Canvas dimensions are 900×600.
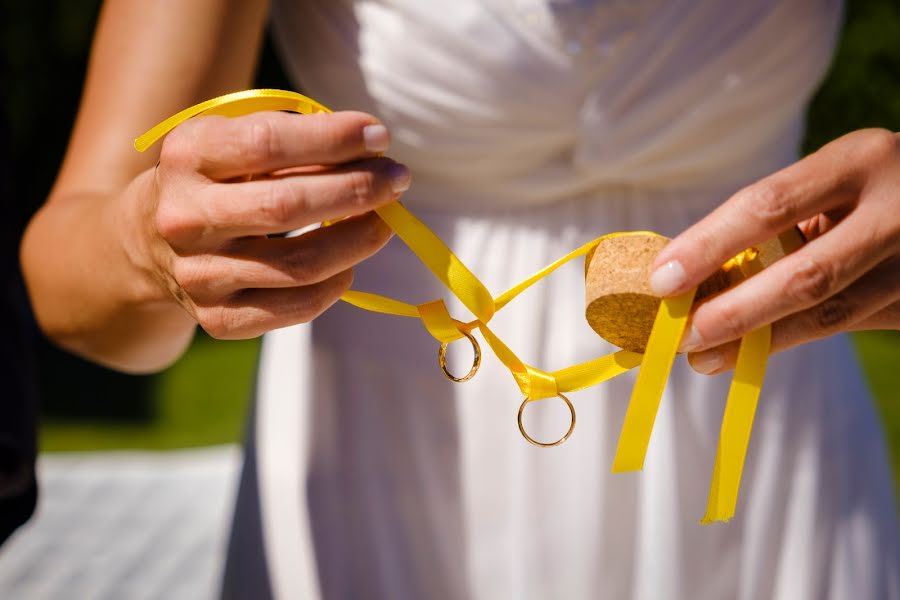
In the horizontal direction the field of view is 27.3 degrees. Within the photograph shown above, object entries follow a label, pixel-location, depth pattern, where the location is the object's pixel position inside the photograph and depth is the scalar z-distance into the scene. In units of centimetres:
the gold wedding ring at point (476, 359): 63
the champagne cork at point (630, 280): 62
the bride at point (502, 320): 71
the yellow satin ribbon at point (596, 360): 61
